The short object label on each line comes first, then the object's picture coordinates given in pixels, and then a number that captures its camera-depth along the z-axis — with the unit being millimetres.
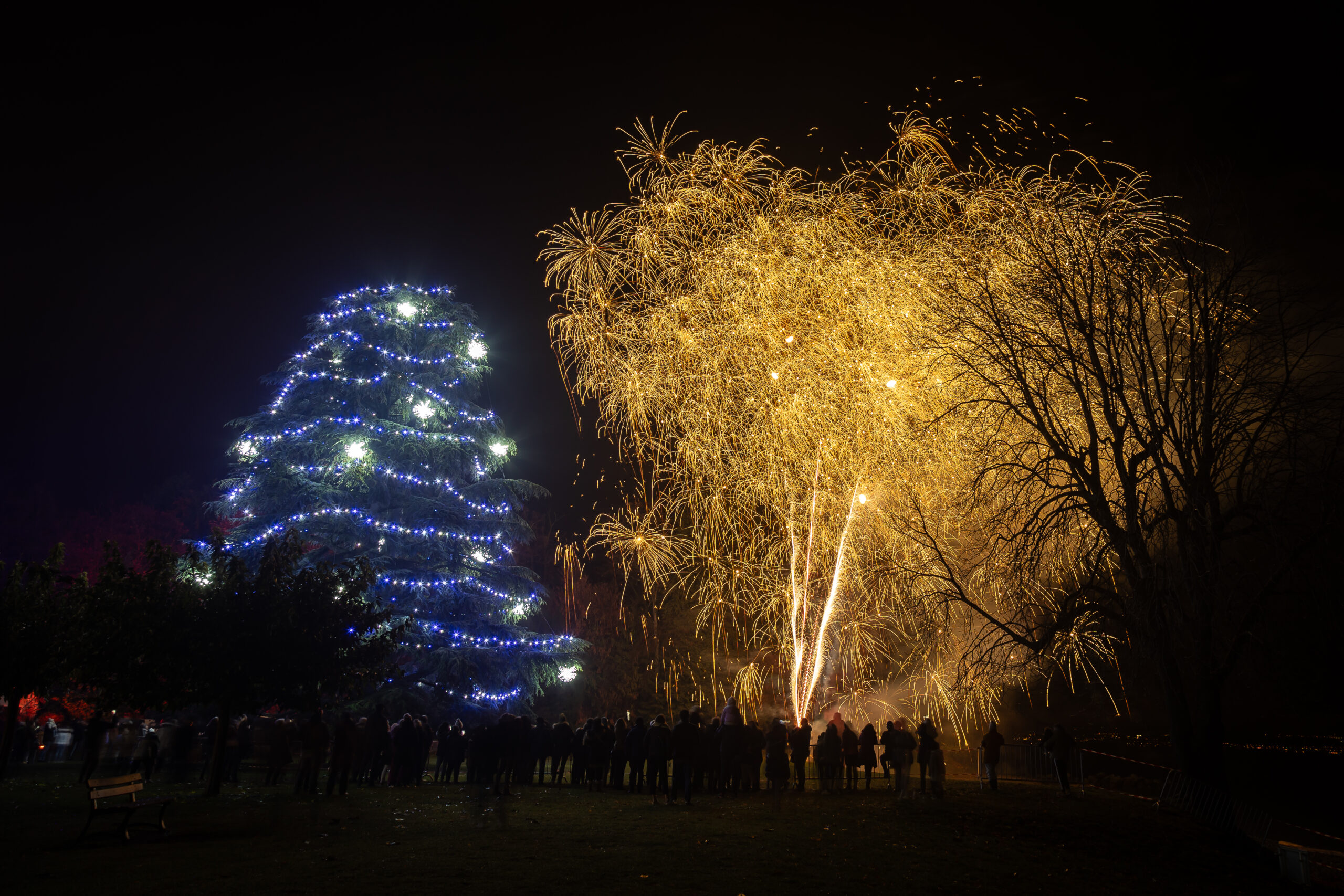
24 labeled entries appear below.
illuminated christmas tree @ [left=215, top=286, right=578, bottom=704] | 22344
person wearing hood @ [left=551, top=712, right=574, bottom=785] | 16609
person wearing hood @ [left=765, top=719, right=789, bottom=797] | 14422
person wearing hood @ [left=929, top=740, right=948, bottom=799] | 14469
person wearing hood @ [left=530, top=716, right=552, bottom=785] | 16328
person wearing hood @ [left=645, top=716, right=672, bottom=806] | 13297
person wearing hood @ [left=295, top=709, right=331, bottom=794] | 13367
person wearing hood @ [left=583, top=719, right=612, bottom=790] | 15805
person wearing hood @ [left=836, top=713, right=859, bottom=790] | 15555
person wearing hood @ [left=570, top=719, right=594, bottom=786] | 16266
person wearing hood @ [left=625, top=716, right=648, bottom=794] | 14969
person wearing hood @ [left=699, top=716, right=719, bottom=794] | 14875
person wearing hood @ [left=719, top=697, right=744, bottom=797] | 14422
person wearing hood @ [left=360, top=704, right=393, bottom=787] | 15531
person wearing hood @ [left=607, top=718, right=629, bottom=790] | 15555
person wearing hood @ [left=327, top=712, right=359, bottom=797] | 13680
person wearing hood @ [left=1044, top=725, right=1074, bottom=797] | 15141
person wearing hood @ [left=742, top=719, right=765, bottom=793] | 14758
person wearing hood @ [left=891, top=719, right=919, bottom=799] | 14609
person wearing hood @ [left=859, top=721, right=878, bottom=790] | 15609
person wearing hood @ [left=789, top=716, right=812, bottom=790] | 15250
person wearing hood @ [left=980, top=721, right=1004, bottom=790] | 15234
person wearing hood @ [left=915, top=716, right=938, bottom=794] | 14787
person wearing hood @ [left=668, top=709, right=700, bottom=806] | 12992
